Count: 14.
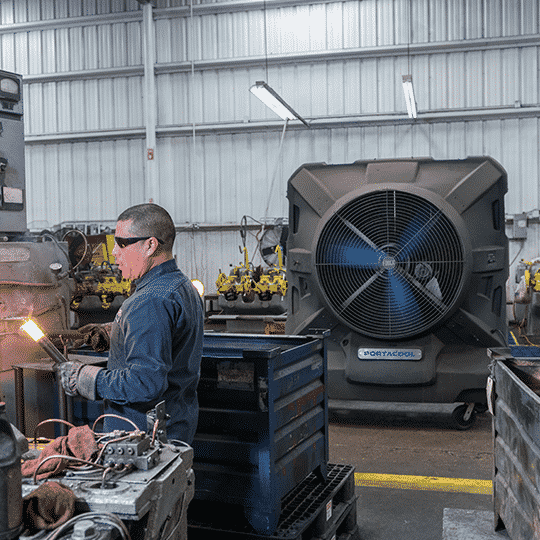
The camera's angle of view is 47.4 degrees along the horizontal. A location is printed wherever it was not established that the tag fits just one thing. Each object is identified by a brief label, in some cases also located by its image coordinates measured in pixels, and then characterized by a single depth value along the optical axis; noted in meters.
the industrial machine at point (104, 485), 1.11
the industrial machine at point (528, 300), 6.59
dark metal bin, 1.56
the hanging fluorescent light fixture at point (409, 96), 7.41
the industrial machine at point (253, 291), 7.57
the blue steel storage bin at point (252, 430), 2.25
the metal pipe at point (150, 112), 10.59
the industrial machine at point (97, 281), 8.11
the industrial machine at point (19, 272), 3.70
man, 1.87
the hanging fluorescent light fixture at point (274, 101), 7.48
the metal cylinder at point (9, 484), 1.06
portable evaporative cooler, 4.11
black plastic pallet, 2.28
